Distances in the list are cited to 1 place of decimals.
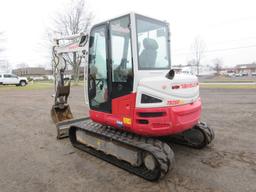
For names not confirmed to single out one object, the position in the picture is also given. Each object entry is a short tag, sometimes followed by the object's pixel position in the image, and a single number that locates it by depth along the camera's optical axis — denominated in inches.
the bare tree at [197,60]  1856.5
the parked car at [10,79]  1189.7
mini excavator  141.3
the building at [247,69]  3740.2
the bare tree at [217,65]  3244.3
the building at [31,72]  3491.6
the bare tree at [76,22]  1284.4
